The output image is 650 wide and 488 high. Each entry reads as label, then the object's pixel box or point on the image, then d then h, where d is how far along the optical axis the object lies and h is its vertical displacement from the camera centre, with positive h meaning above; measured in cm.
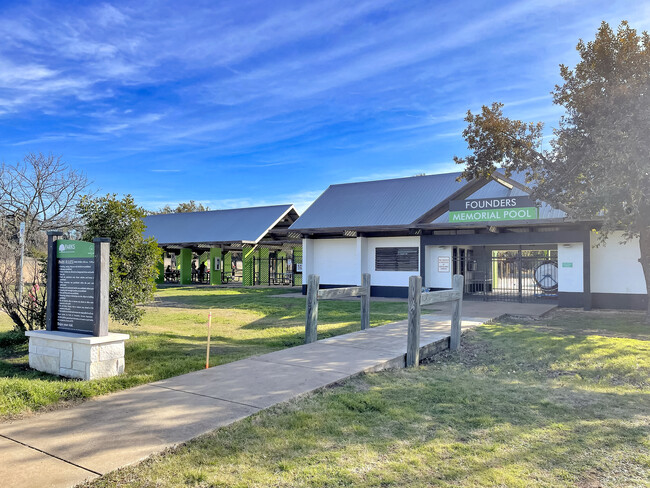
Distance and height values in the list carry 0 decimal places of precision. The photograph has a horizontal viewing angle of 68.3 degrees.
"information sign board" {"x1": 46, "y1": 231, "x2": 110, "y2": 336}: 658 -34
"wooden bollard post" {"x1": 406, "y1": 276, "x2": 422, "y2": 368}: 780 -110
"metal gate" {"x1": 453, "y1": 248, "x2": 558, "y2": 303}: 2045 -44
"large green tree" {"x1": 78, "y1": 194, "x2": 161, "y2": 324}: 841 +26
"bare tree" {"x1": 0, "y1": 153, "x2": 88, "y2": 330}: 1988 +213
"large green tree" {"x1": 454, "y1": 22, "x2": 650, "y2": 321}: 1160 +354
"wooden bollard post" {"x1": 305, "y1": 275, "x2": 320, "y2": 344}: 923 -89
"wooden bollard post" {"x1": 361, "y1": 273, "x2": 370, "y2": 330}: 1066 -88
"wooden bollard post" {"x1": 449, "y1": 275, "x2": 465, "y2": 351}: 929 -114
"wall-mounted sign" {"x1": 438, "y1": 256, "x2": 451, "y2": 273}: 2122 +5
